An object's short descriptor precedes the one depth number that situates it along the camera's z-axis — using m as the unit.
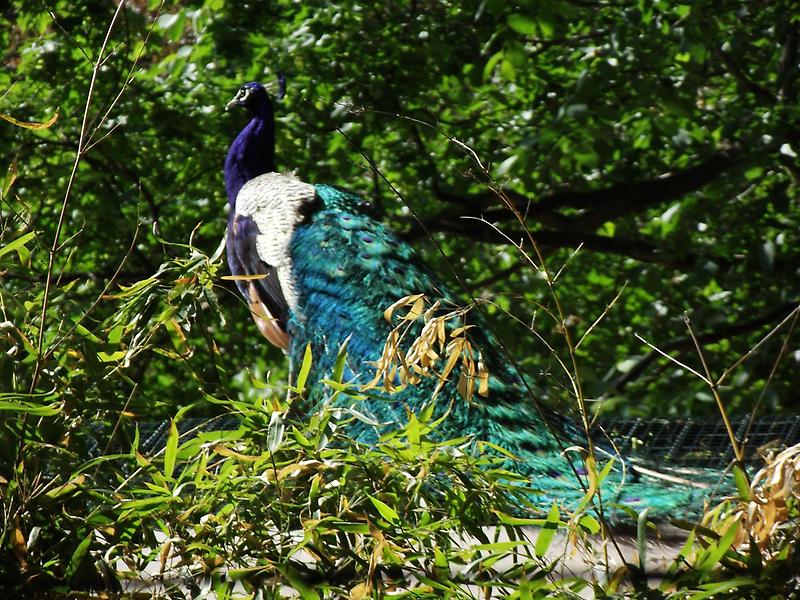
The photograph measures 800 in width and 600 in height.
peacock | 24.90
